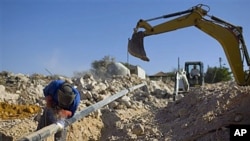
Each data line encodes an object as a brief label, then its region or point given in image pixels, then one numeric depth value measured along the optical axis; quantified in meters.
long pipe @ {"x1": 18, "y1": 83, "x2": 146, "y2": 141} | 3.83
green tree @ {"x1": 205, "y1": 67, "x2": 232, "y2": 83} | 33.53
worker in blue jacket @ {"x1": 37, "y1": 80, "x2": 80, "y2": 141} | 4.95
